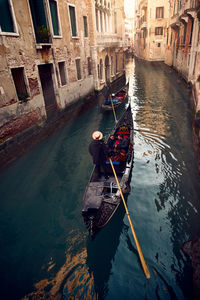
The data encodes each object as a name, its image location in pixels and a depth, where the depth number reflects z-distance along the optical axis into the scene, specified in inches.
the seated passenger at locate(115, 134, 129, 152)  260.3
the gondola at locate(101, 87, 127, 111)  498.9
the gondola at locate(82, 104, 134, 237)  163.2
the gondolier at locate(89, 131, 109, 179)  198.1
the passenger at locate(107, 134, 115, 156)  260.3
